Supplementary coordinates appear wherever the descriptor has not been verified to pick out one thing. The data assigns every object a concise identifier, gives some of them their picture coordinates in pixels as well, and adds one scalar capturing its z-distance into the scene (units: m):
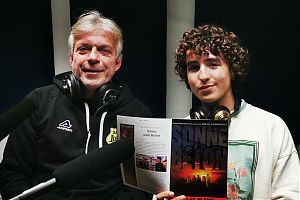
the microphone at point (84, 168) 0.49
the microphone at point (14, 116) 0.61
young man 1.07
